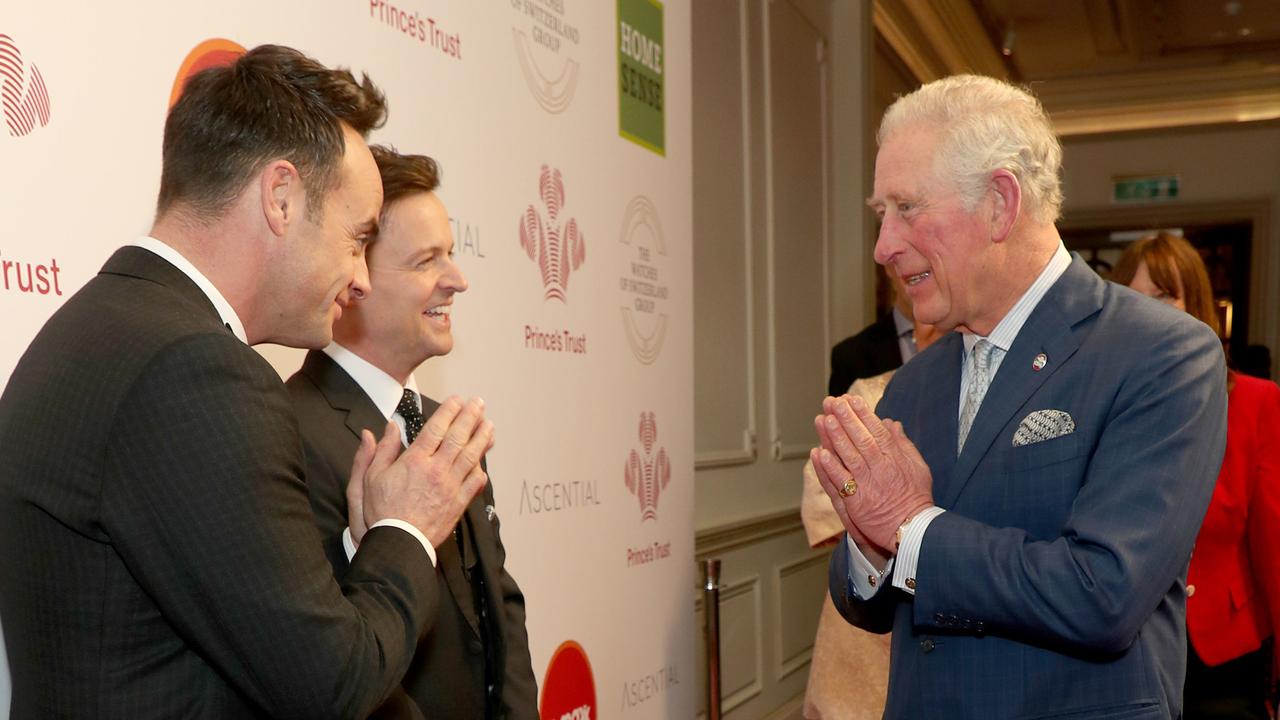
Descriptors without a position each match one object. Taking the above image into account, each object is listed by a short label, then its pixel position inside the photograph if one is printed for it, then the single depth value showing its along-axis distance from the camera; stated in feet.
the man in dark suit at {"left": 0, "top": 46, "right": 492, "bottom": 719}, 3.91
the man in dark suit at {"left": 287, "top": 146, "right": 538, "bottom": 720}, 5.95
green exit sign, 33.78
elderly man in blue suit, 5.42
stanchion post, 11.75
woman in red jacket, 9.10
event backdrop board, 5.38
